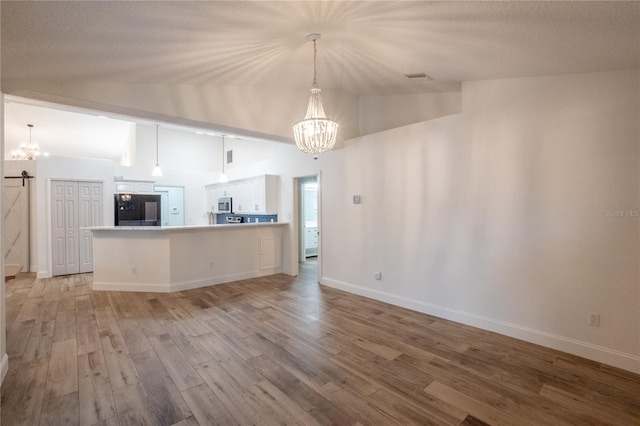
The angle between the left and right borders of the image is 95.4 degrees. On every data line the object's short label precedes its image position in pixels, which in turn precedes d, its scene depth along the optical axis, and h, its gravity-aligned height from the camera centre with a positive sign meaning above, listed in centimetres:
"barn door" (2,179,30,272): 632 -9
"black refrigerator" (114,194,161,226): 686 +14
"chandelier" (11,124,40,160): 695 +157
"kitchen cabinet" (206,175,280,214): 647 +49
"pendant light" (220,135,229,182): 754 +93
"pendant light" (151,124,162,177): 638 +95
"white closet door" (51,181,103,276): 613 -13
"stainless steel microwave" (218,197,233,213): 793 +25
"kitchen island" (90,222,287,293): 491 -75
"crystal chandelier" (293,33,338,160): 299 +87
